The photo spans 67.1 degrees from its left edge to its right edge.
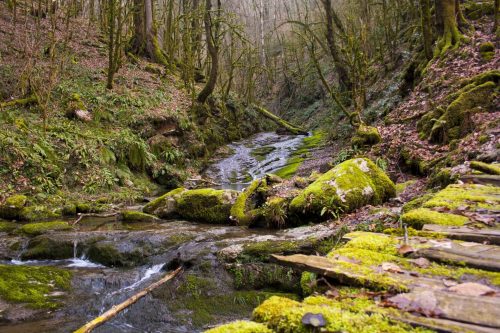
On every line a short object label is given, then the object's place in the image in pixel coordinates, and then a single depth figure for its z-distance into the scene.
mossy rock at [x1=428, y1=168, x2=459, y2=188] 5.89
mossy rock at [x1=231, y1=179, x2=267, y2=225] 8.27
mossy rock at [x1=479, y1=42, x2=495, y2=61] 10.83
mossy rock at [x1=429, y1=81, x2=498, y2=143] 8.48
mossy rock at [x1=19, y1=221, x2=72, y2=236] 7.89
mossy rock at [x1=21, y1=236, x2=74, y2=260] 6.97
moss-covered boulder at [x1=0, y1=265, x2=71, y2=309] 5.16
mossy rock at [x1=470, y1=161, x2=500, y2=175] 5.17
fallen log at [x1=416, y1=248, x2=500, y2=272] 2.33
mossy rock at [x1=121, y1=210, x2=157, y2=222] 9.33
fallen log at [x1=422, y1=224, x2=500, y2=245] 2.85
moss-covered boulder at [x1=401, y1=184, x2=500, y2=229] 3.43
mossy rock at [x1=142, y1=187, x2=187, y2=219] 9.62
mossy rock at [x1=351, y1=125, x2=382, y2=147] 11.46
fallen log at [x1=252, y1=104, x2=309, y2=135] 26.17
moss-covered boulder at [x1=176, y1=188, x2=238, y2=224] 8.98
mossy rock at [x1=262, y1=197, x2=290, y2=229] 7.75
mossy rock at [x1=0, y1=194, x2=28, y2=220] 9.12
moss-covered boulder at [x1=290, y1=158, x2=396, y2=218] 7.31
